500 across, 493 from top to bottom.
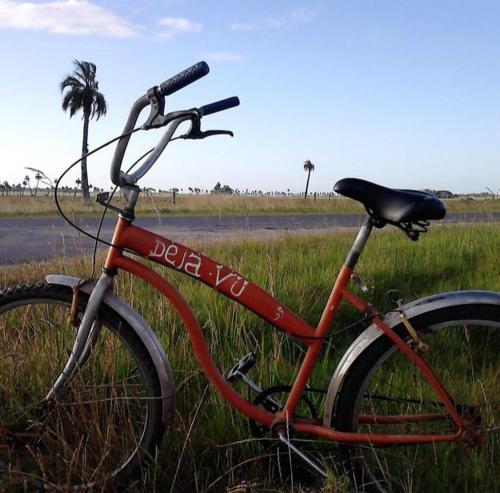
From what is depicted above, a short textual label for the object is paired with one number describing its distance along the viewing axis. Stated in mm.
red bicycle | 1913
